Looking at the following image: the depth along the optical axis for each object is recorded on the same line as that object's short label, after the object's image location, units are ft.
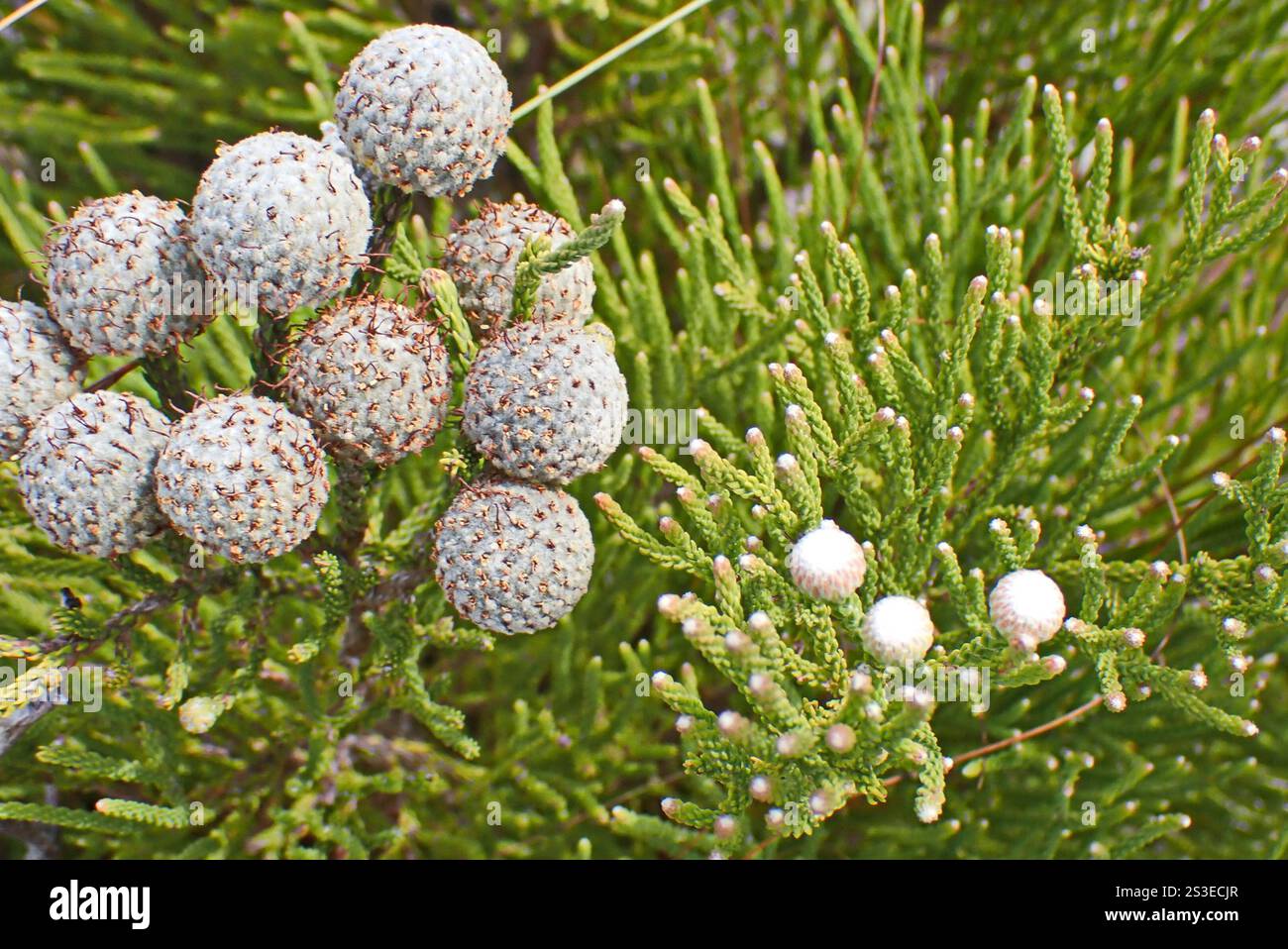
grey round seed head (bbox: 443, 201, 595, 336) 0.96
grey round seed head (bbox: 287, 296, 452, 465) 0.92
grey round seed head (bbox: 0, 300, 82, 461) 0.93
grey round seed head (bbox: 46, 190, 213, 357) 0.92
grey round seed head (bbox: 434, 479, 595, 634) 0.93
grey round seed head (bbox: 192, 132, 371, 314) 0.90
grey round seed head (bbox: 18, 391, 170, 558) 0.92
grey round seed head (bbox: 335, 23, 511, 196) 0.92
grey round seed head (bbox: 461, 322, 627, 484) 0.92
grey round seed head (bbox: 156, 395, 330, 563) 0.90
